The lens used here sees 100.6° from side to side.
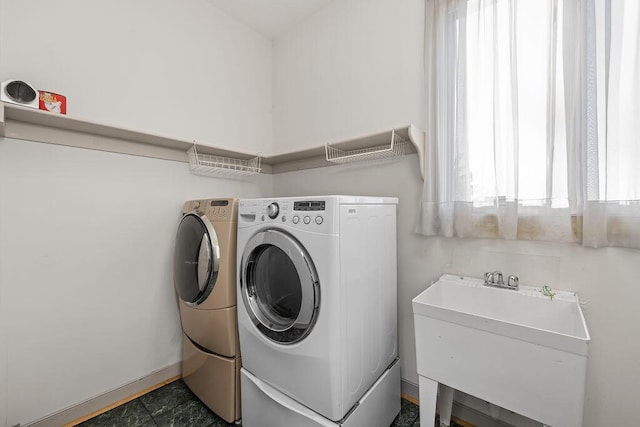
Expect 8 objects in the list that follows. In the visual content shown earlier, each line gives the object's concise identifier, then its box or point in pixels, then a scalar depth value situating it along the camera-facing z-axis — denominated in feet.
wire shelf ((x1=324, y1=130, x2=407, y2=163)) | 5.57
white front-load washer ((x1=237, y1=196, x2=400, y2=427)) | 3.67
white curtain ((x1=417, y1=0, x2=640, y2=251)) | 3.57
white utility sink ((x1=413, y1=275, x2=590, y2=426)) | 2.95
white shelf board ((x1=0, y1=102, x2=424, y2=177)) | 4.38
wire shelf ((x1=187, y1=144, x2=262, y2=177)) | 6.55
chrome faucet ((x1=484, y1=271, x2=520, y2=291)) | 4.27
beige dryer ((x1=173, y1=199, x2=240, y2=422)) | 4.89
